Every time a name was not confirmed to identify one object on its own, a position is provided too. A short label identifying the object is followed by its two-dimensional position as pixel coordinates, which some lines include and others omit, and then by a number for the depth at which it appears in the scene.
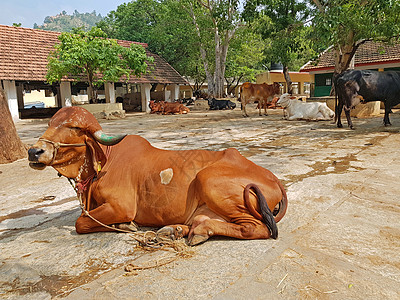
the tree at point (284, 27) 15.83
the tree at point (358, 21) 9.73
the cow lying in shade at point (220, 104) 22.27
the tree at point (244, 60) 32.75
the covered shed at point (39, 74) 18.09
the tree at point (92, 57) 15.80
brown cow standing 16.03
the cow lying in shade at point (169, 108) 19.84
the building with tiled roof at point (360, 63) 19.52
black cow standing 9.94
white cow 13.18
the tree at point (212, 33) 21.55
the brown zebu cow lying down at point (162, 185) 2.63
